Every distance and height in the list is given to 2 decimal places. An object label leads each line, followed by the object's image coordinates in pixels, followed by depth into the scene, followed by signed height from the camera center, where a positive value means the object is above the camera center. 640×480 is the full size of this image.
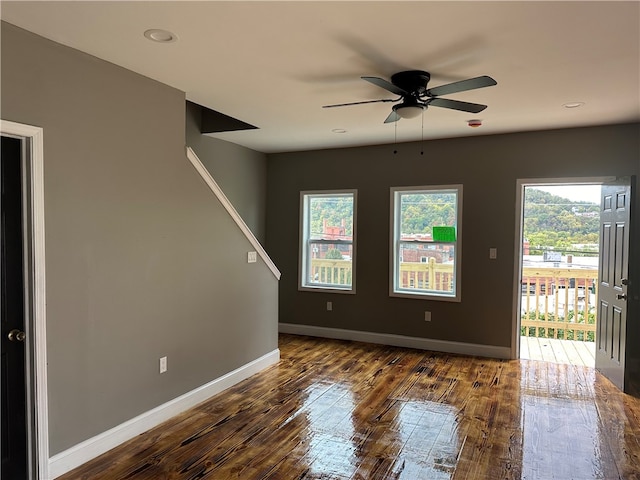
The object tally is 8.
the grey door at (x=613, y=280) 4.13 -0.49
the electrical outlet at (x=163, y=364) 3.40 -1.06
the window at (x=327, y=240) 6.10 -0.19
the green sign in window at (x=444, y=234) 5.43 -0.07
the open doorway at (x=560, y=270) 6.11 -0.57
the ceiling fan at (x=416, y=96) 3.06 +0.91
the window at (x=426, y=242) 5.44 -0.17
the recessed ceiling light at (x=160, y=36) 2.48 +1.07
